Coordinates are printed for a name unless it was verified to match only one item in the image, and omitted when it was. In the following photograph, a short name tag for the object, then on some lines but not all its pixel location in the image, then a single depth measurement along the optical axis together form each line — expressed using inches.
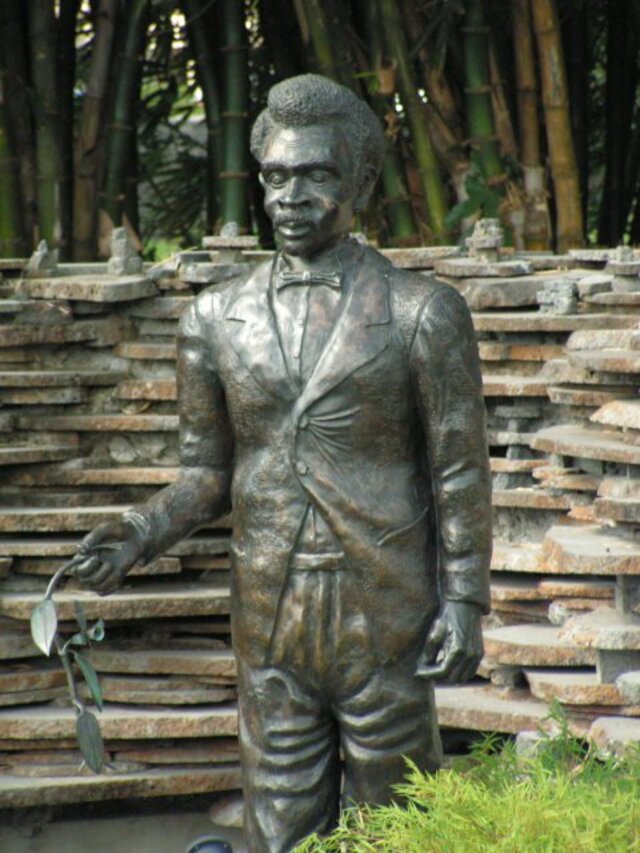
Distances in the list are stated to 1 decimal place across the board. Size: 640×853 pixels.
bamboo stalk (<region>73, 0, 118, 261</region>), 586.2
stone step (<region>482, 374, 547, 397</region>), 435.5
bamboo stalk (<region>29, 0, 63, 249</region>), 573.0
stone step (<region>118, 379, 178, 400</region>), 450.6
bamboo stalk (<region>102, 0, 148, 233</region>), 577.9
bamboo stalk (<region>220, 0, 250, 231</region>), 570.9
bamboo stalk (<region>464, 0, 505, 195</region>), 565.6
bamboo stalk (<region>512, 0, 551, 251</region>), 579.2
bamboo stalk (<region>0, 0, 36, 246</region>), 577.6
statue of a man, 305.4
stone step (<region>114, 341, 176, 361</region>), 456.4
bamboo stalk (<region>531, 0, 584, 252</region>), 566.6
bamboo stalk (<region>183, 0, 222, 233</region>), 597.0
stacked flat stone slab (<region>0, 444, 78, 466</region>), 438.0
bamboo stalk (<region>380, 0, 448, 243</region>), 570.9
